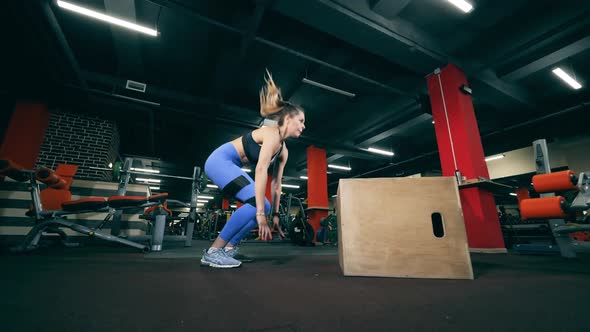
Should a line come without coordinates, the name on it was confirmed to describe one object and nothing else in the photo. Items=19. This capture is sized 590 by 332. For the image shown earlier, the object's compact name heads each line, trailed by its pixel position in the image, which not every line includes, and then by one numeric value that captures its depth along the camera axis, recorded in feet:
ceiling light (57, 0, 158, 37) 11.71
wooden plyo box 4.36
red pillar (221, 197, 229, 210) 60.16
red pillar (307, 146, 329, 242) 26.66
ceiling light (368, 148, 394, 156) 30.84
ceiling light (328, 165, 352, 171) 39.18
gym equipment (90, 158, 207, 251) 10.17
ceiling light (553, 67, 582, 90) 15.85
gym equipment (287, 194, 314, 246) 18.33
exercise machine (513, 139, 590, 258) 5.61
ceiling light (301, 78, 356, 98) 17.09
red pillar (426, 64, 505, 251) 12.09
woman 5.81
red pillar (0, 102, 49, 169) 15.22
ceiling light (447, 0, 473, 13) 11.63
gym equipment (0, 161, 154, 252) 8.51
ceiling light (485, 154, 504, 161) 30.46
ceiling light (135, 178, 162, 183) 47.89
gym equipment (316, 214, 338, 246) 21.35
